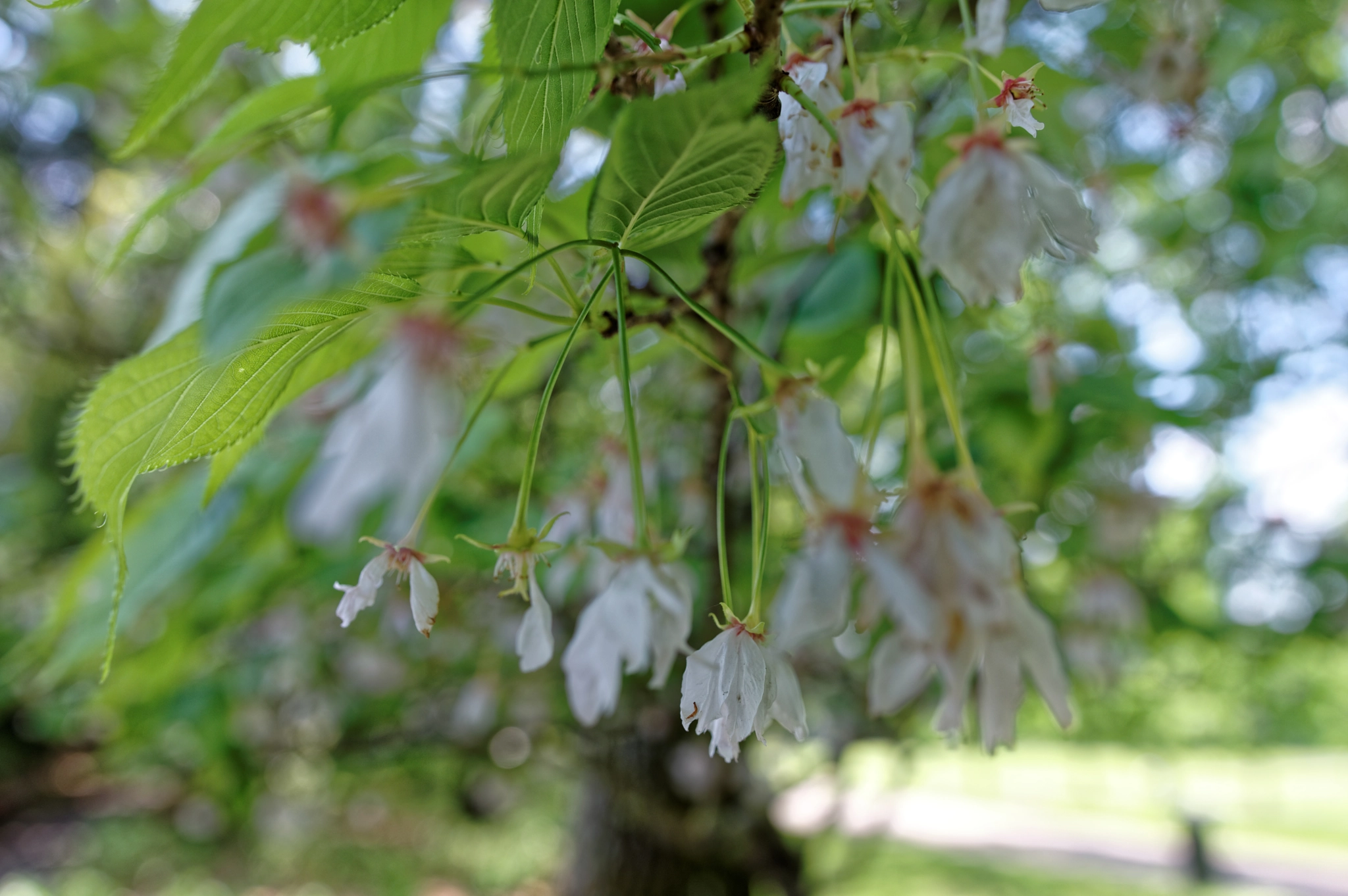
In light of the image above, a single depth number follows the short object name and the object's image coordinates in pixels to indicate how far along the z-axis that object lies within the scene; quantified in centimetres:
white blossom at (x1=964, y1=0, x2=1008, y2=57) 25
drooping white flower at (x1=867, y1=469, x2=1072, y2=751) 20
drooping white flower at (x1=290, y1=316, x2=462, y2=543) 18
